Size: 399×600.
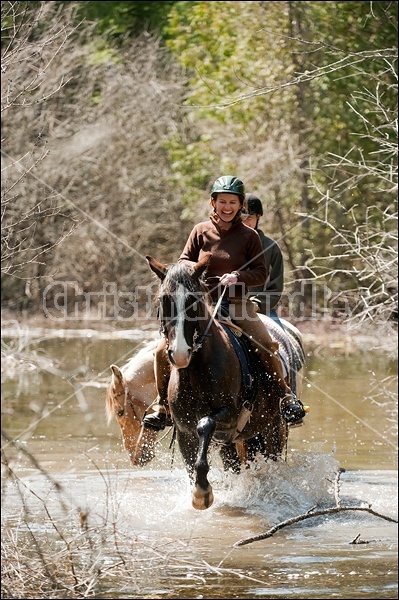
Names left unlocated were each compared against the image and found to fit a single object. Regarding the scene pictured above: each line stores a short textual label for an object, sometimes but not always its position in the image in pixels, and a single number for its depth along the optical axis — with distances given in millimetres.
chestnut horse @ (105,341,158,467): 22875
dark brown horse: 17109
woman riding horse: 18656
